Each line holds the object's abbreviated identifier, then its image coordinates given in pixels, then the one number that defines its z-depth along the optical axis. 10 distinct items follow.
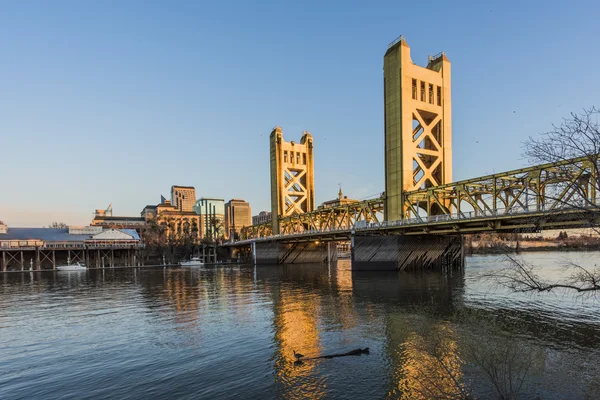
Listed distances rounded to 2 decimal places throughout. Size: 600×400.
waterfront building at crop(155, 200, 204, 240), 119.60
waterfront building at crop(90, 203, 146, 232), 175.12
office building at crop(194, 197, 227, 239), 131.02
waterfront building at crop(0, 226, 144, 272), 87.69
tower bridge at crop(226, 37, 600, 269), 44.26
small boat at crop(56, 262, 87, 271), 82.81
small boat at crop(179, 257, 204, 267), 97.19
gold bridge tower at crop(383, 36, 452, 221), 58.25
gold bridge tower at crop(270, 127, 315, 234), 101.81
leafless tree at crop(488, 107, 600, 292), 8.96
